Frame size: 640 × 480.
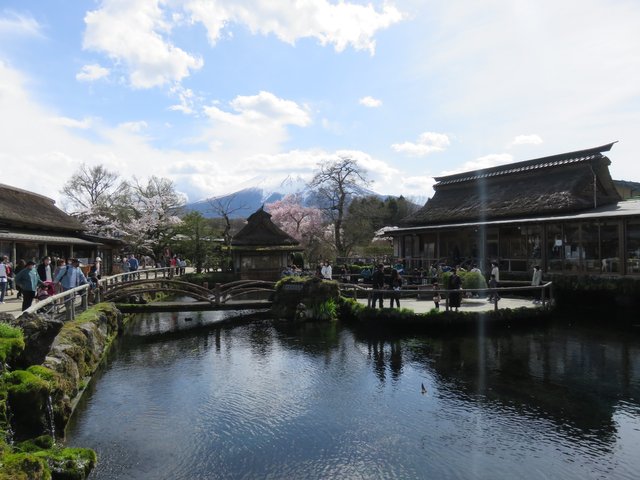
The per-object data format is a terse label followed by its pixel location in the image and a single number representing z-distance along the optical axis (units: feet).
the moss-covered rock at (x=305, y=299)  65.31
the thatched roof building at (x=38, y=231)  72.18
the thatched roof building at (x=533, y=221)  67.87
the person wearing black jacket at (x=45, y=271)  50.23
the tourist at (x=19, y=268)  54.44
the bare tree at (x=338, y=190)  128.57
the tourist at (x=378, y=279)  61.21
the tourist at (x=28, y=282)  40.14
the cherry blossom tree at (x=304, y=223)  138.00
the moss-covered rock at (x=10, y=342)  23.02
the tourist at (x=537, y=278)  66.69
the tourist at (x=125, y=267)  82.25
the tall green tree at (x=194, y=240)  115.96
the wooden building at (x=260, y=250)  99.45
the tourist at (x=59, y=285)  47.74
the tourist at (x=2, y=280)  48.40
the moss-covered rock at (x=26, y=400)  22.77
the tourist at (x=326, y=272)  75.41
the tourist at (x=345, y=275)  79.84
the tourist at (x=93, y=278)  58.89
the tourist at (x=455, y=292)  56.29
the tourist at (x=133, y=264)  91.31
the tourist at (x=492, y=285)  64.64
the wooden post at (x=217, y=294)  65.26
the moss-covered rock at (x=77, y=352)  27.55
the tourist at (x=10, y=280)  59.64
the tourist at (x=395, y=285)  58.44
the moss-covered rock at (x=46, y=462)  17.31
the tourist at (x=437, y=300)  57.00
